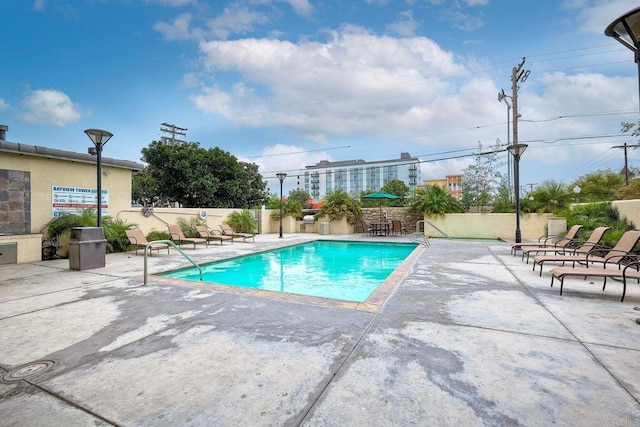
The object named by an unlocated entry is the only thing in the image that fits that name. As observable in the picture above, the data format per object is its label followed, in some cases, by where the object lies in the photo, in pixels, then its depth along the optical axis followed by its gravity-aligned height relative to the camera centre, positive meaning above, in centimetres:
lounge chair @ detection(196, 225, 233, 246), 1252 -92
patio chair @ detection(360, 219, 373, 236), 1650 -86
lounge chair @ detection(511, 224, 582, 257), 809 -82
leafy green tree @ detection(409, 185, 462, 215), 1544 +54
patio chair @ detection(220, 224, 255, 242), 1347 -91
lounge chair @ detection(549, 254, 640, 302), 417 -92
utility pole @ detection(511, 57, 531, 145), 1727 +758
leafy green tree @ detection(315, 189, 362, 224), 1711 +39
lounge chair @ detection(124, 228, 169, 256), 929 -76
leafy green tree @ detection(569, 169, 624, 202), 2631 +267
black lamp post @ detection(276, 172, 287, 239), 1584 +203
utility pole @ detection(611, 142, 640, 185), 2540 +433
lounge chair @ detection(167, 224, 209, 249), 1114 -78
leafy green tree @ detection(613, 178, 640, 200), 1689 +120
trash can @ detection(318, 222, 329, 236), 1703 -88
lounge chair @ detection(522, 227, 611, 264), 658 -74
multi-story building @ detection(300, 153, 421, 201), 9806 +1305
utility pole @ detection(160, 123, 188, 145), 3023 +851
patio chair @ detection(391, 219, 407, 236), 1573 -72
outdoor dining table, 1566 -84
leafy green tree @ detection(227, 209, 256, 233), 1619 -48
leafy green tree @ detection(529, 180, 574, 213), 1359 +65
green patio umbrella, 1518 +86
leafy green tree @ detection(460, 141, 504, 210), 1888 +251
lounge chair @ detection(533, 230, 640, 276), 552 -78
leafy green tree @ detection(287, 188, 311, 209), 5721 +348
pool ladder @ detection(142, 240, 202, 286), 533 -106
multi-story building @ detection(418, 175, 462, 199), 7119 +830
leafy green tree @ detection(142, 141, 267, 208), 2169 +293
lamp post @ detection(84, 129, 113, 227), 696 +179
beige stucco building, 785 +77
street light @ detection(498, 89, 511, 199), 1978 +705
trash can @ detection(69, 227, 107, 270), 667 -79
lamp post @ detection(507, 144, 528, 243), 993 +183
